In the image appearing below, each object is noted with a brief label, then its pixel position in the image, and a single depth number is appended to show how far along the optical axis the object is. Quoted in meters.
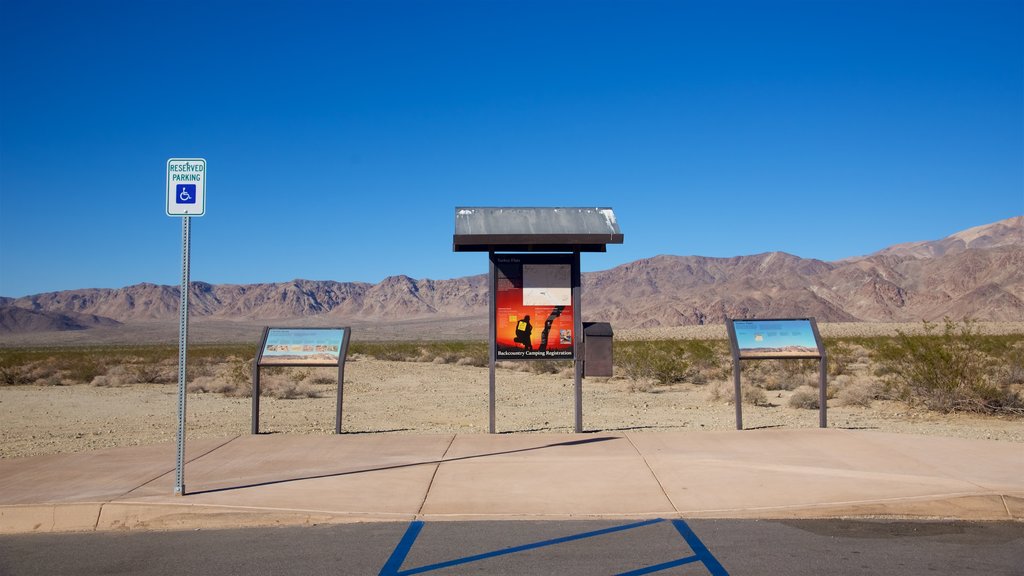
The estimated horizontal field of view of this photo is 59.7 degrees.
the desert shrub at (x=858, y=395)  19.52
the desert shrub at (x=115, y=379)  29.64
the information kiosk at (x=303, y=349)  13.52
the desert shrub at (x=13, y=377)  31.19
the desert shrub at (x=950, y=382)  17.16
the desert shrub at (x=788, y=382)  25.18
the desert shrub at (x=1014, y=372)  21.51
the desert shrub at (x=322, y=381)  29.19
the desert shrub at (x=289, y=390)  23.66
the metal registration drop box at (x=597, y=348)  12.94
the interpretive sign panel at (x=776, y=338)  13.48
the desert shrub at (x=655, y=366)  28.47
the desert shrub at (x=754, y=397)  20.70
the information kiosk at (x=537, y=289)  13.08
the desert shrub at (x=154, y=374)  30.64
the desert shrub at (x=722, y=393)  21.97
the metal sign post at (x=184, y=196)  8.67
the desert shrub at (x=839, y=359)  30.28
